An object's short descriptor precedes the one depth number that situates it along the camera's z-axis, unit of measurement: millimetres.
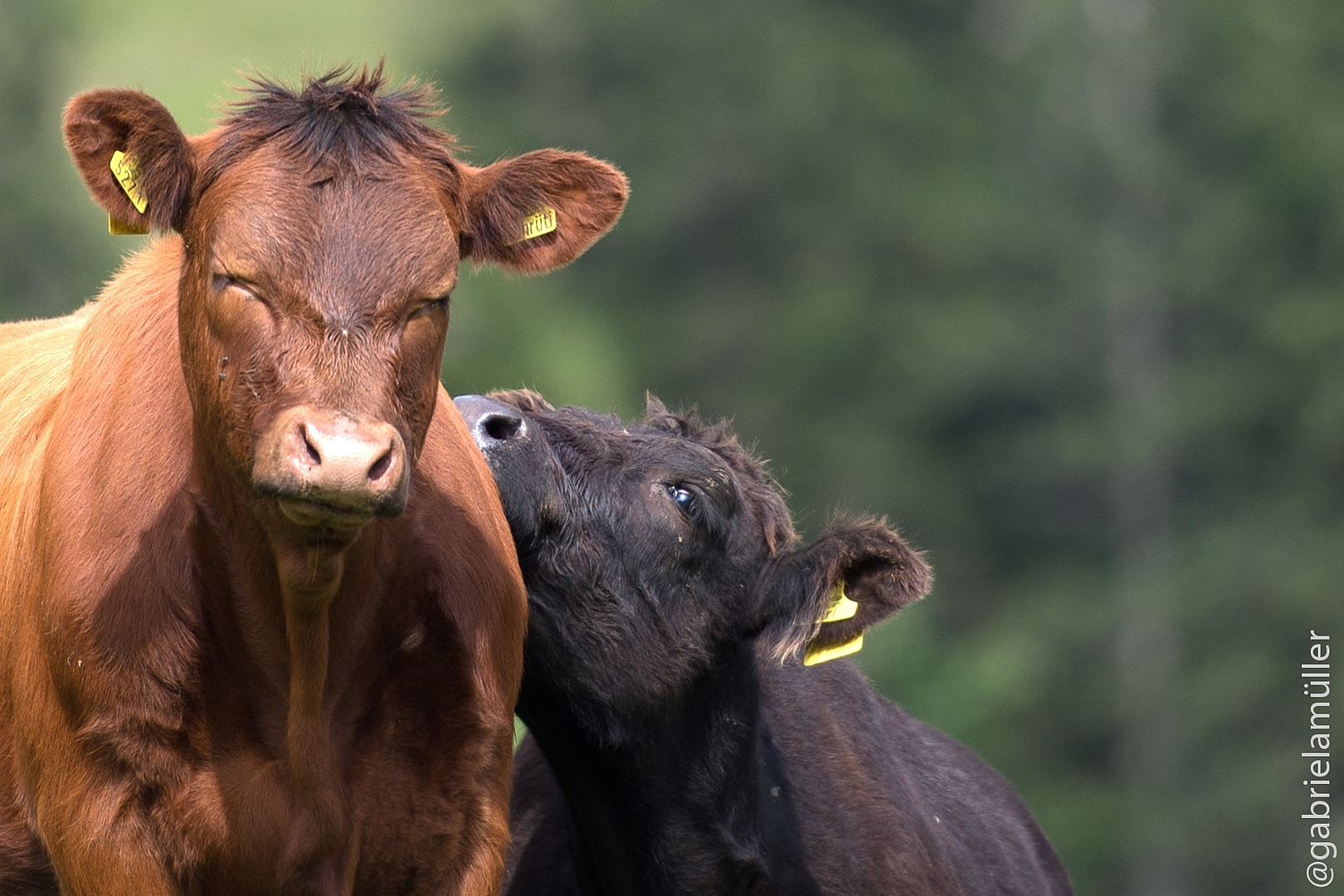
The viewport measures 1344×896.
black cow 12805
